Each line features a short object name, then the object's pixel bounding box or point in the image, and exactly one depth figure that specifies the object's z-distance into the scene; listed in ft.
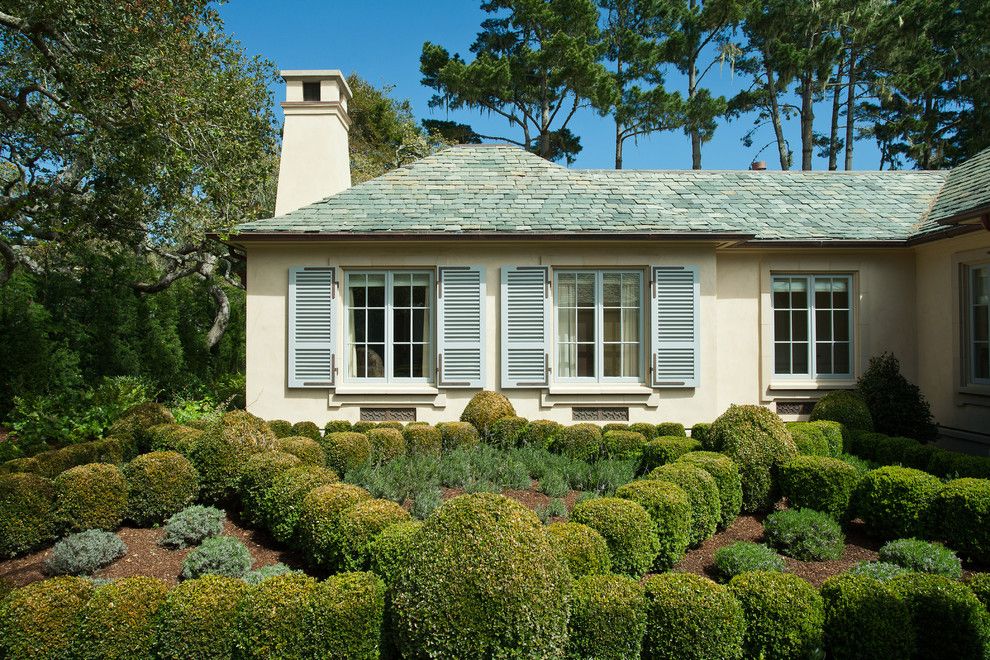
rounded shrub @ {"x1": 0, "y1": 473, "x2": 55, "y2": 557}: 17.40
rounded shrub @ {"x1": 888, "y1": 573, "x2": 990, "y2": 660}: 13.06
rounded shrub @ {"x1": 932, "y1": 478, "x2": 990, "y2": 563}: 17.53
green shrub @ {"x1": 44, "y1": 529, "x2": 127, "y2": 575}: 16.37
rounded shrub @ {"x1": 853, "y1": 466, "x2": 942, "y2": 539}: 18.63
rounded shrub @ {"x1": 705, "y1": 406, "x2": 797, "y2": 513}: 21.21
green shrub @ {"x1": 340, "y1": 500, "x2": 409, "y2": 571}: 15.48
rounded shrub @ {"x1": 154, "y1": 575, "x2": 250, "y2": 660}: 13.10
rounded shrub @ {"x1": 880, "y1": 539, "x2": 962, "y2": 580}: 16.24
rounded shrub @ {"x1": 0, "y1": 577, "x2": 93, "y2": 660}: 12.76
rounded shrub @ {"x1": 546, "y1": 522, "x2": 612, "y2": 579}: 14.53
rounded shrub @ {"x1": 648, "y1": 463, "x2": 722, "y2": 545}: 18.43
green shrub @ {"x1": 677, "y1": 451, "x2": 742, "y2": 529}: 19.94
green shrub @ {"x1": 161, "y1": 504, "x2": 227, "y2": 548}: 18.10
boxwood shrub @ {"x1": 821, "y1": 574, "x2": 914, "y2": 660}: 13.03
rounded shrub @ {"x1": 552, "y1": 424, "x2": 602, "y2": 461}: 27.02
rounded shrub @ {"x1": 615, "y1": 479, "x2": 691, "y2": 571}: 17.07
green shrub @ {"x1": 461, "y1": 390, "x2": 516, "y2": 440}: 30.37
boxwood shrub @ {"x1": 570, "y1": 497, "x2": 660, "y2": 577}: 15.90
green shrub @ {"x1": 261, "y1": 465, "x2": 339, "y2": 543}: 17.89
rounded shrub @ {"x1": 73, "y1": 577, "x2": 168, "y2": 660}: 12.98
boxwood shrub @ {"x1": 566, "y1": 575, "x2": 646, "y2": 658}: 12.71
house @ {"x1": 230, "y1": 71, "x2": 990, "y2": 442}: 32.68
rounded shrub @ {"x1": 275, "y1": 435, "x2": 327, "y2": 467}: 22.65
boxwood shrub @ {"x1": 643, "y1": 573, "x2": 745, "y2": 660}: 12.97
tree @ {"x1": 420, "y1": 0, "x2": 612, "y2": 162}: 72.08
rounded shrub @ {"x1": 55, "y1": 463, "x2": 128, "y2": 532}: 18.16
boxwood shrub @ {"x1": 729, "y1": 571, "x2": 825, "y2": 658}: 13.19
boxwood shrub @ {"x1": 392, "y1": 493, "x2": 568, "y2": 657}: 11.29
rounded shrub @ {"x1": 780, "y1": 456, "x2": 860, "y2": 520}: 20.07
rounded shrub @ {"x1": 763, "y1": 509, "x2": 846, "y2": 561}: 17.90
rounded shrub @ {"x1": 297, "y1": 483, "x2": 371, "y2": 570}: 16.03
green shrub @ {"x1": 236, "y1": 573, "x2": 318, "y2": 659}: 12.91
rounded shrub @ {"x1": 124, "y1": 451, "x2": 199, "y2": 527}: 19.15
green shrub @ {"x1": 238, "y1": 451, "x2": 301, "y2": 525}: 19.22
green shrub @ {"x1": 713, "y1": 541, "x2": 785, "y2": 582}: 16.17
